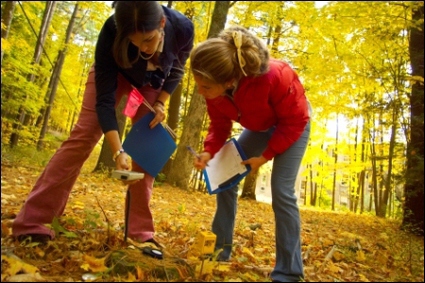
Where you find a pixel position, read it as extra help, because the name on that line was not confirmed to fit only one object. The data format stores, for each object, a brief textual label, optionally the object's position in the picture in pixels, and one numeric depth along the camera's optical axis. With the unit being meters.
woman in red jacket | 1.78
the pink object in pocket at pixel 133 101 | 2.26
